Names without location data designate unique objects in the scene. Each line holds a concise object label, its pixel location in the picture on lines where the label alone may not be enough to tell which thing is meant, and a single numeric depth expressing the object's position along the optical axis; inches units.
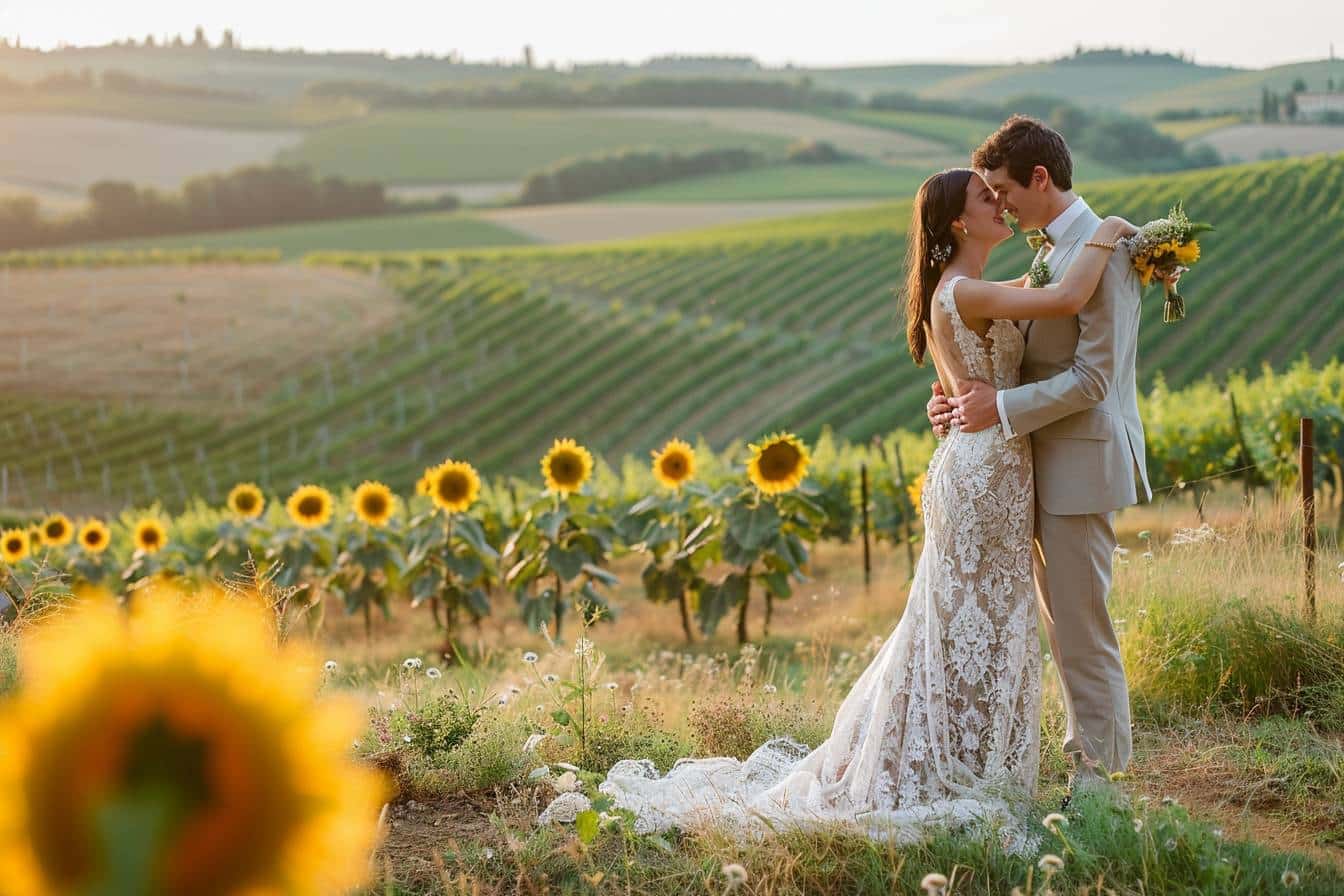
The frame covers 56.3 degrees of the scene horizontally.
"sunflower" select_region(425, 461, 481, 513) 309.6
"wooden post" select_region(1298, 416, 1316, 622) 182.2
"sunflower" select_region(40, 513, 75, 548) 376.5
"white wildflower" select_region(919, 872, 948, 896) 79.3
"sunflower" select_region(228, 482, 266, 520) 388.2
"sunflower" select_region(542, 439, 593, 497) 300.7
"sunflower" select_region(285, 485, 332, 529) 351.9
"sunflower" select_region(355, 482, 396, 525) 340.2
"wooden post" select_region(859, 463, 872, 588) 366.9
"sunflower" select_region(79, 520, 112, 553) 403.8
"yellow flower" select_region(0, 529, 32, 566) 331.3
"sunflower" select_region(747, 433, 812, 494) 297.4
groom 133.6
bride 136.4
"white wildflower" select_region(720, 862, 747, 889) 86.1
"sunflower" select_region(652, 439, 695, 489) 318.7
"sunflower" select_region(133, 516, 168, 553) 406.0
